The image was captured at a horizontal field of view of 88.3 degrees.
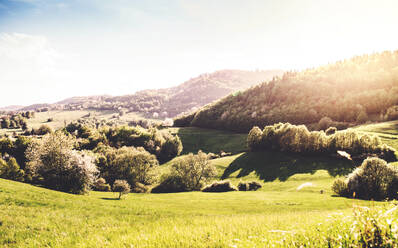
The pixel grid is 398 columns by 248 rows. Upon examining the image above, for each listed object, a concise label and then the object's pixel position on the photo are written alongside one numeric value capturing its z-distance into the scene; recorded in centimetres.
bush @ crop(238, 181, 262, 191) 6400
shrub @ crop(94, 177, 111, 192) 5910
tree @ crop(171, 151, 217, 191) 7192
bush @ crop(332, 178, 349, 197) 4457
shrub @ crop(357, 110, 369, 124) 12938
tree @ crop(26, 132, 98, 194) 3881
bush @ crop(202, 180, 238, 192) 6431
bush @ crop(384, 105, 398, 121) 11606
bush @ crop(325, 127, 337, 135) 11144
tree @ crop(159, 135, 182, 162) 12156
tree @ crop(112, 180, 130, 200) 4053
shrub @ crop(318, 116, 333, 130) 12988
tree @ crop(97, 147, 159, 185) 7088
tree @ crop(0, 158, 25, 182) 4212
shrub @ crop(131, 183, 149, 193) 6560
